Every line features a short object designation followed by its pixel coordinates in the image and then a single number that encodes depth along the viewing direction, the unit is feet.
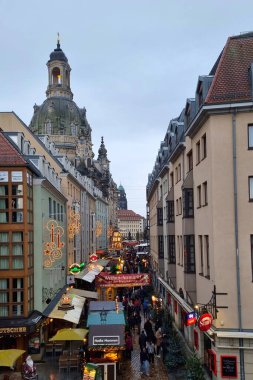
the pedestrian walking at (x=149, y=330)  93.25
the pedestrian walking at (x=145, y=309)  129.72
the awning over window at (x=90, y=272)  143.33
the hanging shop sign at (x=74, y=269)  118.01
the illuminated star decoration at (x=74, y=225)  118.86
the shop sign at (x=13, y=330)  79.66
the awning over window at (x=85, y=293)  123.20
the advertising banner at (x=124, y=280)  115.75
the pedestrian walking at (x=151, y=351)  87.40
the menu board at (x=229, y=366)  63.05
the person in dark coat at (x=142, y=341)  83.70
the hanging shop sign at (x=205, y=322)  61.72
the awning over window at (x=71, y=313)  91.40
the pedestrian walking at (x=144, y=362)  79.06
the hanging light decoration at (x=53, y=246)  87.76
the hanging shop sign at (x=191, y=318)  67.72
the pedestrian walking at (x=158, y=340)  93.91
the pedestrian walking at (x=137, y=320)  112.59
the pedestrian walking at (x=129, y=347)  90.27
